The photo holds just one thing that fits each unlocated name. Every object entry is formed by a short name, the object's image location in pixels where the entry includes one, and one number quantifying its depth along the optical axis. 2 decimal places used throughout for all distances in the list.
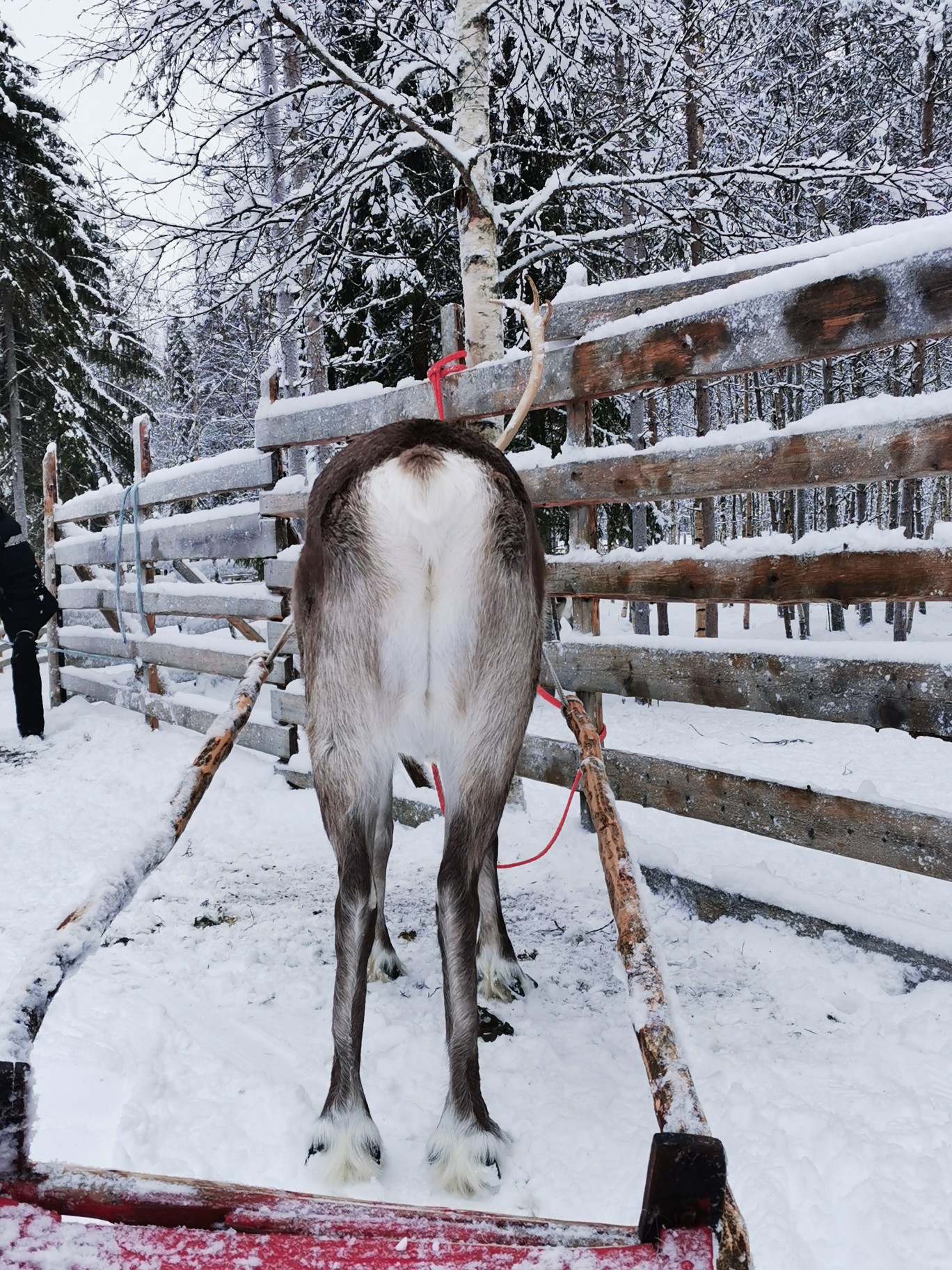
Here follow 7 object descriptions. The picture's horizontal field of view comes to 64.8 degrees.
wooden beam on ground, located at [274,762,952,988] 2.56
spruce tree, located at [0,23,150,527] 14.66
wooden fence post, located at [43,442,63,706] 8.19
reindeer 1.77
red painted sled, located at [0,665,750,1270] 0.84
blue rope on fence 6.61
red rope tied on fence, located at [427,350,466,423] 3.35
